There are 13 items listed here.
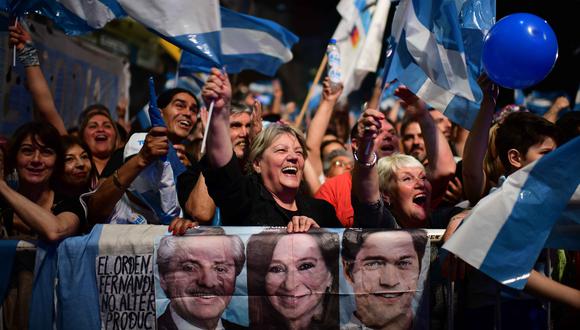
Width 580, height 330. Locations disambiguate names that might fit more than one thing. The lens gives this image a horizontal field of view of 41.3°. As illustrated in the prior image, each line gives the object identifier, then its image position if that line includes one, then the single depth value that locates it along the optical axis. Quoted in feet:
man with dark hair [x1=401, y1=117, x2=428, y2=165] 20.98
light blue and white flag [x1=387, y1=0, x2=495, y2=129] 15.38
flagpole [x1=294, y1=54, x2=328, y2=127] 23.73
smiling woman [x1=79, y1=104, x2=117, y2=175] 20.81
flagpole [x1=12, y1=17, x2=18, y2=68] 18.24
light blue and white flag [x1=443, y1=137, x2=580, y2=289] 11.09
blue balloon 13.11
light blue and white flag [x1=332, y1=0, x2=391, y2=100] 23.86
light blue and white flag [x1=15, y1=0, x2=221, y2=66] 14.53
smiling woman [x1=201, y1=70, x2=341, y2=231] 12.46
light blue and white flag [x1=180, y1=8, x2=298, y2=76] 21.74
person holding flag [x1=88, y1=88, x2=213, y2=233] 13.38
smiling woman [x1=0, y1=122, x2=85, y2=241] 15.56
